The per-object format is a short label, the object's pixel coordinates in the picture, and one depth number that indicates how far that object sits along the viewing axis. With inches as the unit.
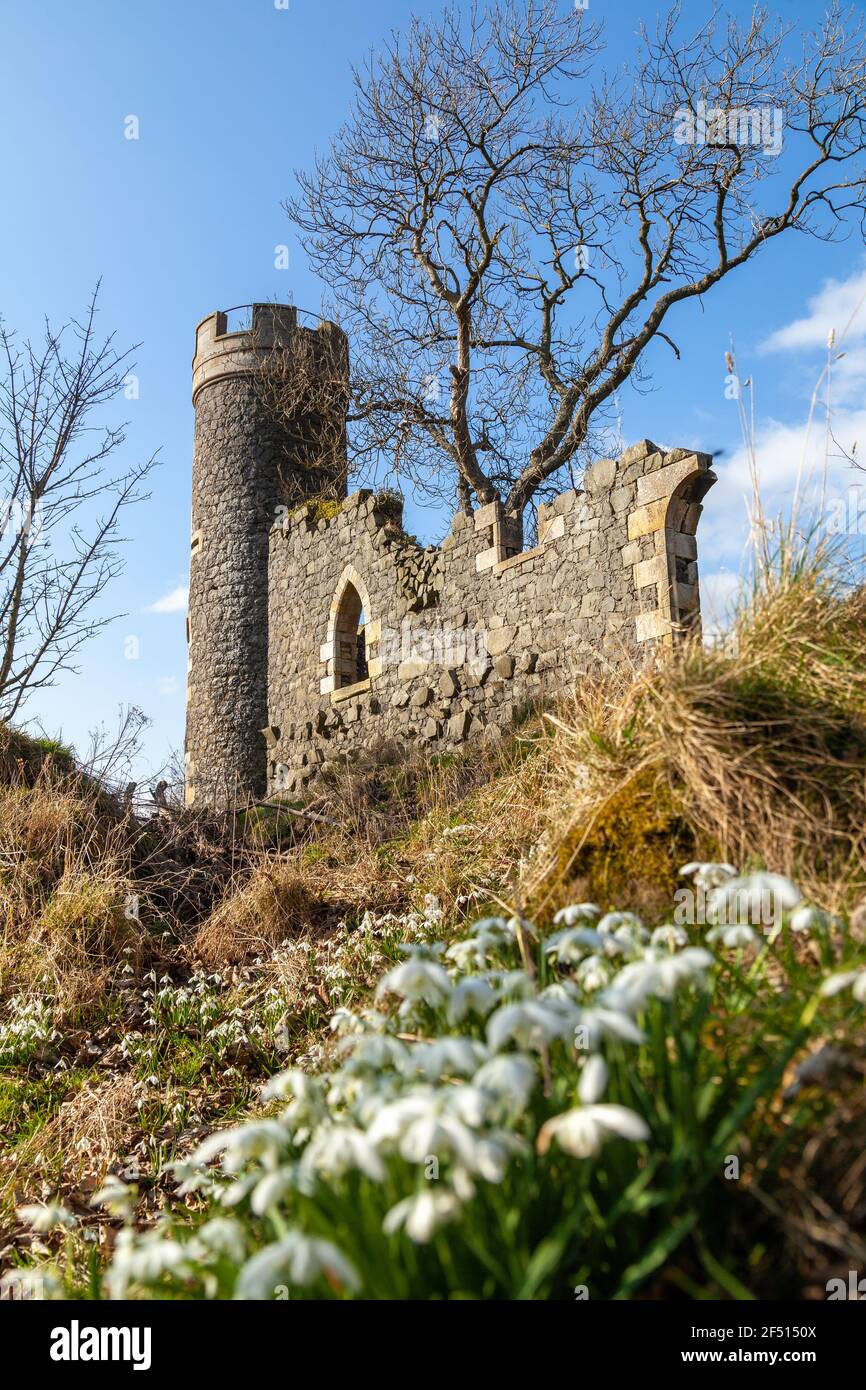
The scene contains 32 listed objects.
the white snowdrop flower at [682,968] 75.1
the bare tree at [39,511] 374.3
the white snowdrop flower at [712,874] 109.0
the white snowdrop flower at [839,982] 76.0
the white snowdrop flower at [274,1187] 67.2
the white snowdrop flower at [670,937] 99.9
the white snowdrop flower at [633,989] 73.6
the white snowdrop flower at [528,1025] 71.8
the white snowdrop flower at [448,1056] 72.3
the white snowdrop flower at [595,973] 91.9
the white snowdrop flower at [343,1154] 64.6
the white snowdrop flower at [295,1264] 58.6
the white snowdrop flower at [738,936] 94.2
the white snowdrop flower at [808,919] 92.4
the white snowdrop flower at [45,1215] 89.1
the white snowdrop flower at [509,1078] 66.1
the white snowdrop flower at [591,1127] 62.4
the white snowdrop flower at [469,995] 82.6
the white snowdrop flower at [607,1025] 69.1
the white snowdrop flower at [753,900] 85.9
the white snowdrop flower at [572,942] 95.3
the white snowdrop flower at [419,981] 84.3
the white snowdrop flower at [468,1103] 64.0
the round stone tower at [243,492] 655.1
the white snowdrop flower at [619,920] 103.6
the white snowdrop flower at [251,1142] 75.1
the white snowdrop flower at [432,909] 207.9
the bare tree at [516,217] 566.9
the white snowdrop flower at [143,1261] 67.7
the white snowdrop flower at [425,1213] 59.1
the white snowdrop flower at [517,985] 85.2
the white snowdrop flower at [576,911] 113.7
